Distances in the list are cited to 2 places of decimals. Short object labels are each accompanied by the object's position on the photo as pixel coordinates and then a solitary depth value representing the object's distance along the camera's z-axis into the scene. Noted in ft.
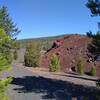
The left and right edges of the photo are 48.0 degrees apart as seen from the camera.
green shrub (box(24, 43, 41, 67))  73.66
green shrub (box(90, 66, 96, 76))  62.38
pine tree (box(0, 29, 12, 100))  17.62
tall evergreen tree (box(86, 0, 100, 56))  31.93
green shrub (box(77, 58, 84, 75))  62.64
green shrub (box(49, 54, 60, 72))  64.29
